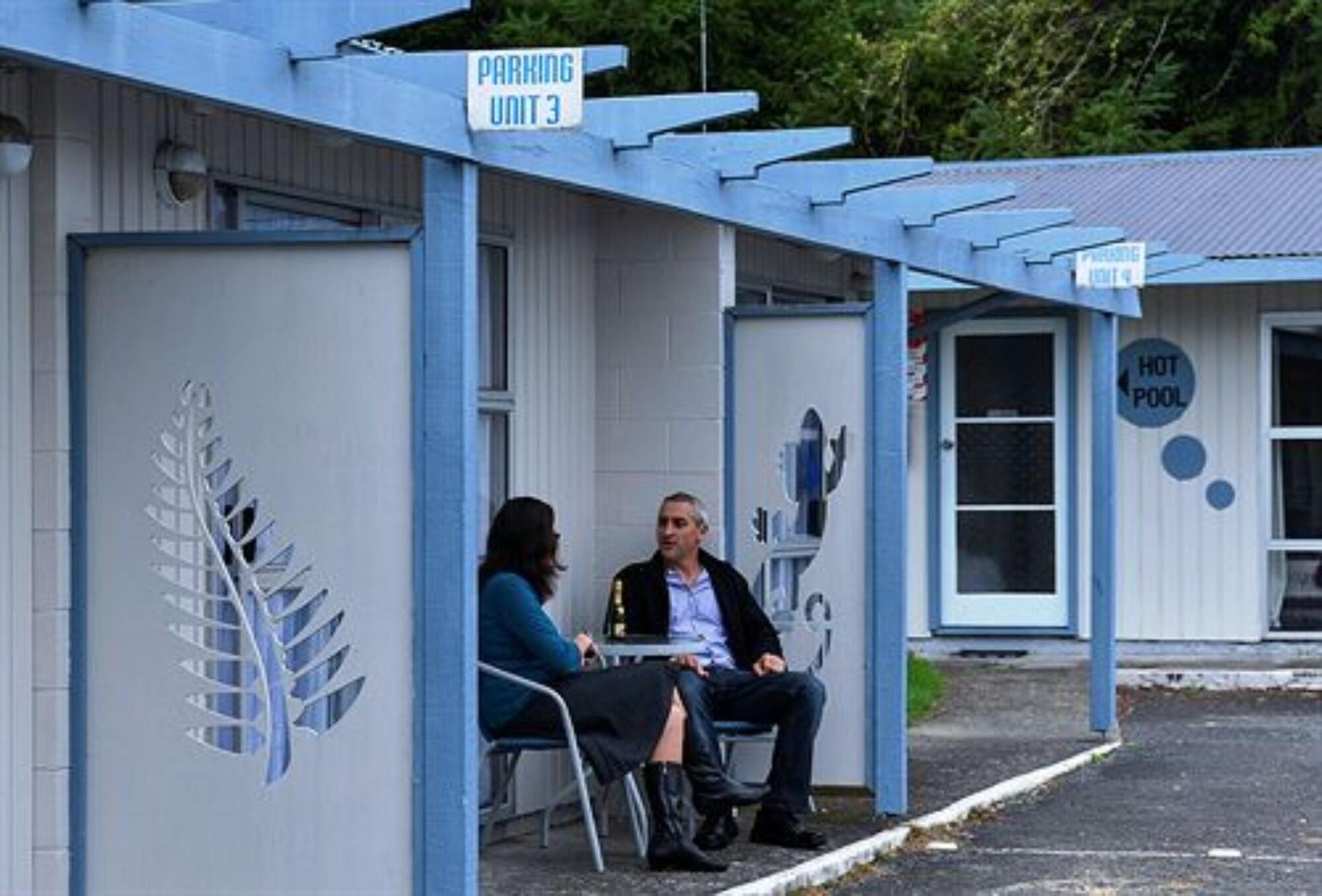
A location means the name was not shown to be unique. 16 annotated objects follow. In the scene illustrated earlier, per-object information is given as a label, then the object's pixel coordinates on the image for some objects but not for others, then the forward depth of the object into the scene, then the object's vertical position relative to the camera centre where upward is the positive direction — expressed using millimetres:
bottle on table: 10883 -510
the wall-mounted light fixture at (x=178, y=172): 8195 +855
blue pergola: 6438 +905
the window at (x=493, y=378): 10727 +355
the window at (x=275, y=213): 8898 +840
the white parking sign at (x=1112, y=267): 13430 +944
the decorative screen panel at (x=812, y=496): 11594 -90
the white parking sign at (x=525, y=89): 7316 +976
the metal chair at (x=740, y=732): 10648 -944
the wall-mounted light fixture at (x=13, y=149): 7211 +809
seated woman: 9758 -728
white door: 19094 -9
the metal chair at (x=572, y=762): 9657 -967
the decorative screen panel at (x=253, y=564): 7613 -232
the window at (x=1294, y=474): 18562 -13
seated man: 10430 -640
